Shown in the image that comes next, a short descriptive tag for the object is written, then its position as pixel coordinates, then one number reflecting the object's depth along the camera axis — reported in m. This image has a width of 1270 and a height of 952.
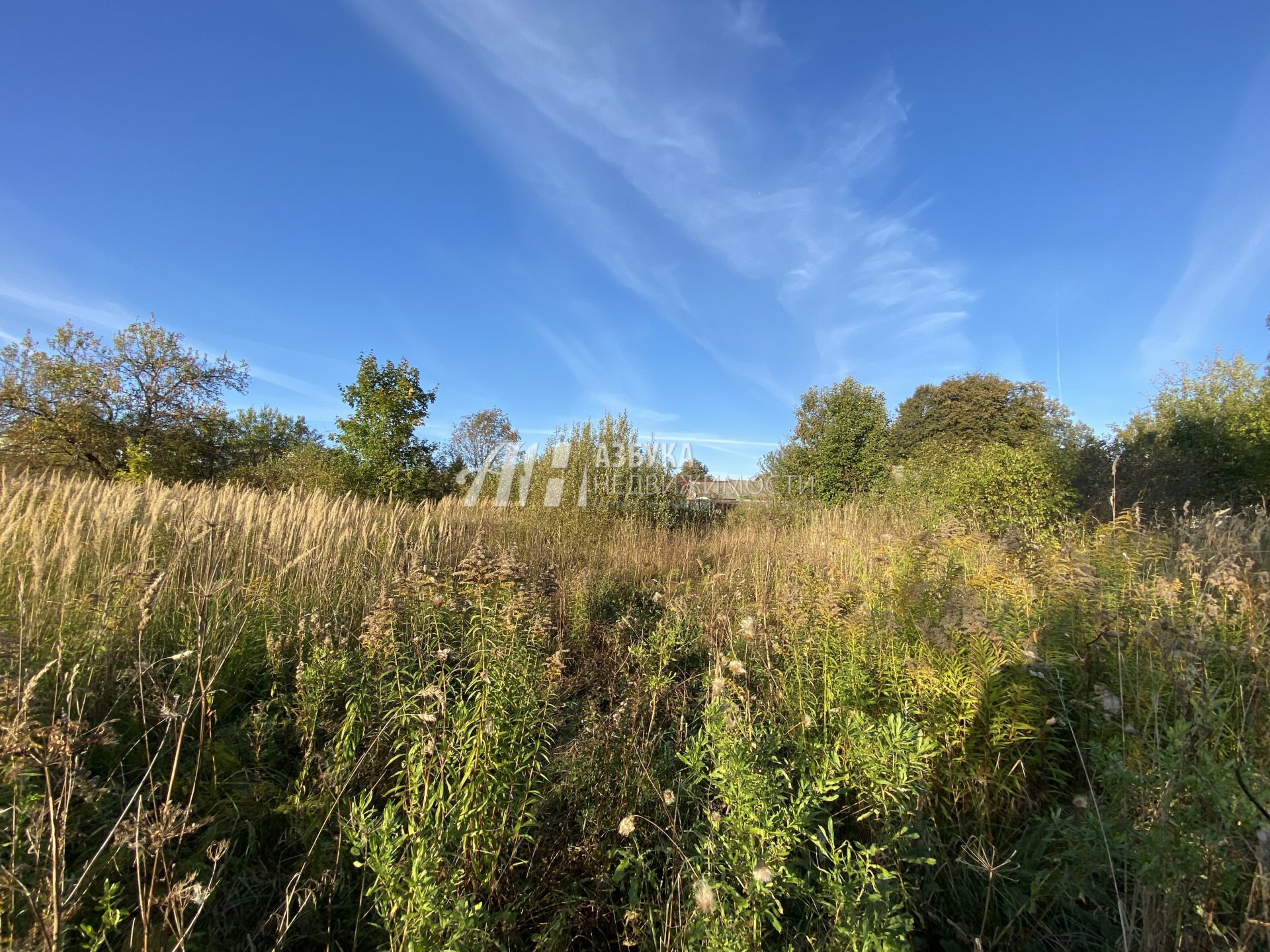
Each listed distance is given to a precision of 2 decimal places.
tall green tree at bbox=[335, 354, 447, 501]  11.41
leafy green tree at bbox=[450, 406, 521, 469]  31.14
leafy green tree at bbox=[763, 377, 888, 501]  13.26
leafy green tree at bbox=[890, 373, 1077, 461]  26.67
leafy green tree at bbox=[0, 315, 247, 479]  15.28
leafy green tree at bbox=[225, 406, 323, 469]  18.92
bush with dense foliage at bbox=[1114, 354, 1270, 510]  8.21
